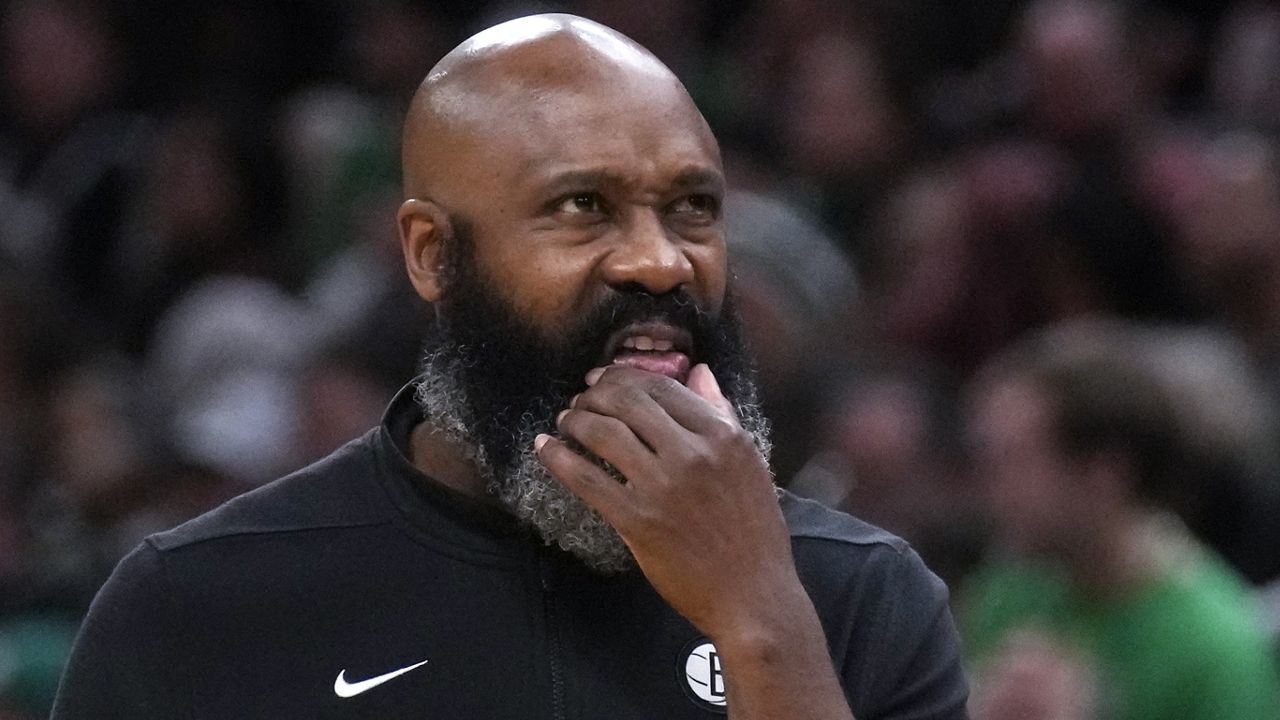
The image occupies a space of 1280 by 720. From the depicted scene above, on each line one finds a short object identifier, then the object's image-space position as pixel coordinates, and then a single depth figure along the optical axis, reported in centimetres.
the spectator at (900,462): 1095
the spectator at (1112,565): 935
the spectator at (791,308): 1002
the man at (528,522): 521
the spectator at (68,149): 1675
